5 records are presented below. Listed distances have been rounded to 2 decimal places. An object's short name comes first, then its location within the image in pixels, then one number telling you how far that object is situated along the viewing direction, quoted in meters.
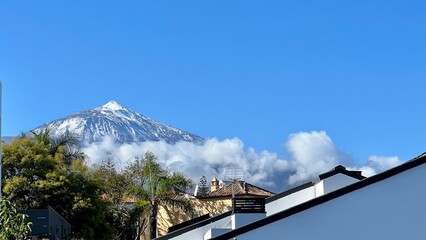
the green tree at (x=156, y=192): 55.38
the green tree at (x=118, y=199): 56.53
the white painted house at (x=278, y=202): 19.39
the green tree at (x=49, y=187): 43.56
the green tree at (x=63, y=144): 49.29
